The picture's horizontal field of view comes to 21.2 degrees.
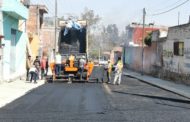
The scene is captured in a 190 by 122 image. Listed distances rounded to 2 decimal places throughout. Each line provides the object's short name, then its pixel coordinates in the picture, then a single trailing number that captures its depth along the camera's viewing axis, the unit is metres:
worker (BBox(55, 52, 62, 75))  34.16
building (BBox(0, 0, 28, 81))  29.86
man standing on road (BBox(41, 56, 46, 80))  36.21
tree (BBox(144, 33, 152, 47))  53.84
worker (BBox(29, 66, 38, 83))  31.63
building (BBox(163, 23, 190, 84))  35.03
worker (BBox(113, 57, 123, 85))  32.09
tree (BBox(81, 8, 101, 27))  117.44
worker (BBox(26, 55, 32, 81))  33.43
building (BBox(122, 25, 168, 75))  46.31
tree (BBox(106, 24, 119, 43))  181.00
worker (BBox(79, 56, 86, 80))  33.84
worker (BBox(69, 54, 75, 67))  34.37
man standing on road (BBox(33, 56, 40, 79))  33.28
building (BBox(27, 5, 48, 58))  54.90
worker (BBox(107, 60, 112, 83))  33.91
